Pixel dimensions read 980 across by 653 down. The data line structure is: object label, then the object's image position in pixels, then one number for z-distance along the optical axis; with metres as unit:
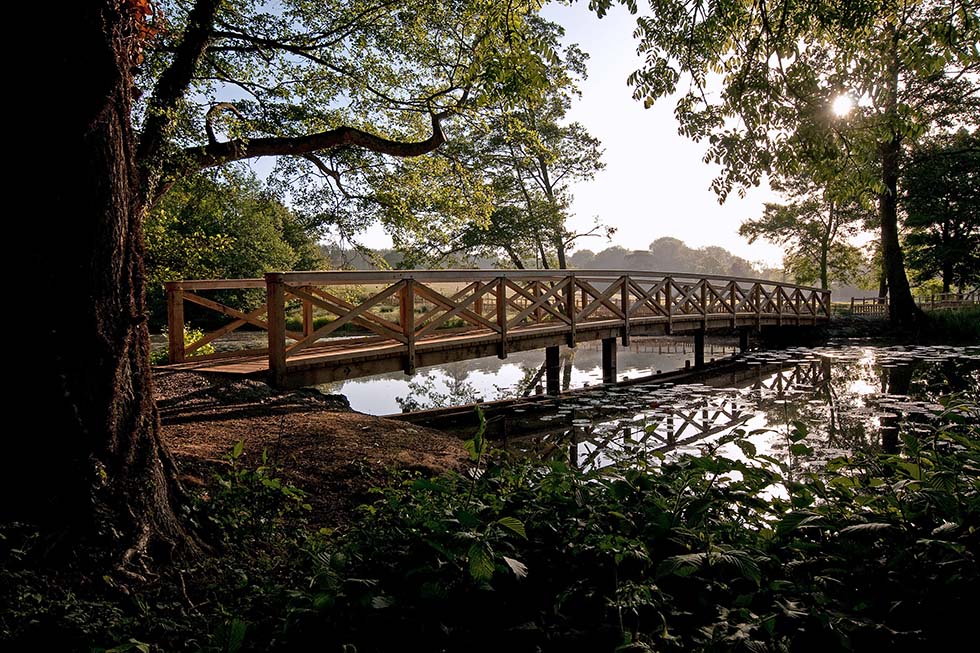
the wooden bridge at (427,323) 6.37
